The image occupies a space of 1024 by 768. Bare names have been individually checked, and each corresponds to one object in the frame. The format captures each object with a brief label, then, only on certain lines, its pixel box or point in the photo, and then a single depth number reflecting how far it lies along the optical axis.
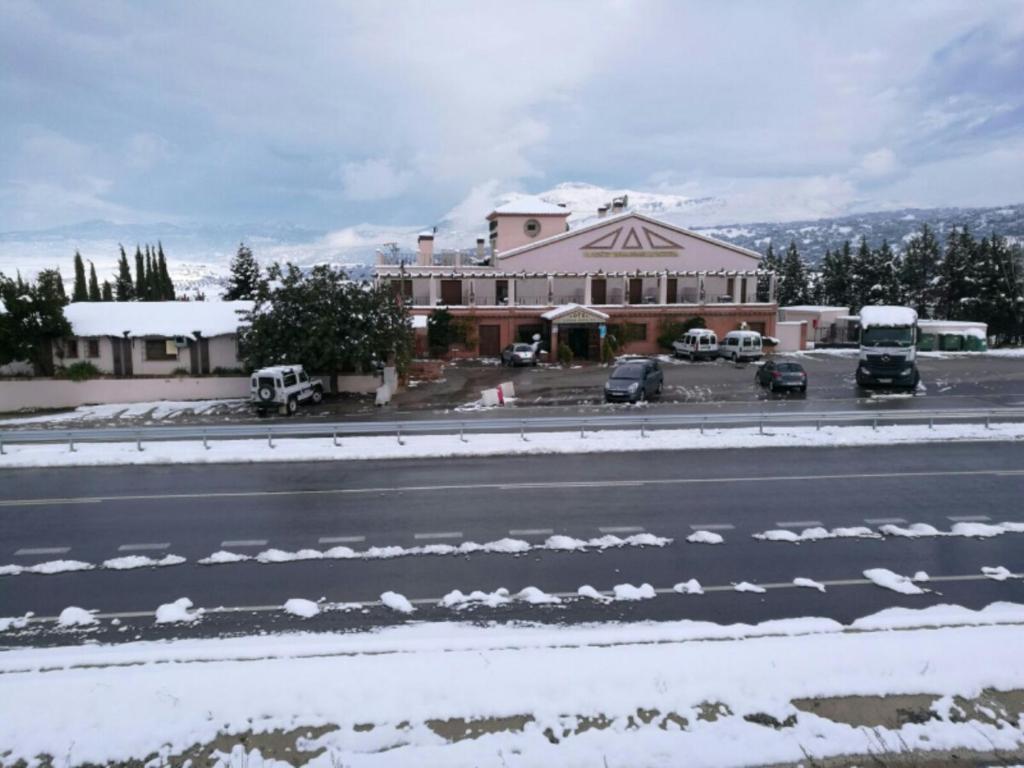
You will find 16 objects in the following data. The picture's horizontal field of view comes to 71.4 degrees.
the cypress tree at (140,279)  73.25
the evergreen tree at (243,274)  72.38
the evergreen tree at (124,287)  75.50
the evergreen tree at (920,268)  79.12
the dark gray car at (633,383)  30.14
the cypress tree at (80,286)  64.68
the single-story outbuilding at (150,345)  36.09
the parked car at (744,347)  46.19
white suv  29.39
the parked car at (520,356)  46.19
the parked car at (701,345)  48.03
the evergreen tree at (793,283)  84.06
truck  32.06
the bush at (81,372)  34.00
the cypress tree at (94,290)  68.50
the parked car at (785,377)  32.22
